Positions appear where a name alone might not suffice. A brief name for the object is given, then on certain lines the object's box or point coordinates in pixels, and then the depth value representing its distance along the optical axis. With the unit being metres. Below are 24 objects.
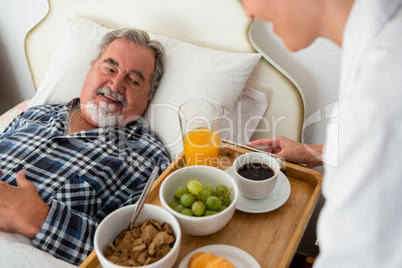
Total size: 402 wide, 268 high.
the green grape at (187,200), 0.94
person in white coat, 0.47
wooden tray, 0.95
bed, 1.58
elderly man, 1.19
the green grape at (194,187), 0.95
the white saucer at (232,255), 0.90
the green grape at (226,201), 0.96
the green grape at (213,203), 0.92
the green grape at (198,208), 0.91
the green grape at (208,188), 0.97
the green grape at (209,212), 0.92
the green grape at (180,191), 0.97
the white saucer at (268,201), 1.06
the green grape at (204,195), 0.95
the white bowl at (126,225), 0.80
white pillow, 1.58
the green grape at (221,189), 0.98
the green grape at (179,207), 0.94
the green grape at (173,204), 0.96
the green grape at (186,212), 0.92
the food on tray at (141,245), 0.82
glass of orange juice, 1.25
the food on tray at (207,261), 0.85
